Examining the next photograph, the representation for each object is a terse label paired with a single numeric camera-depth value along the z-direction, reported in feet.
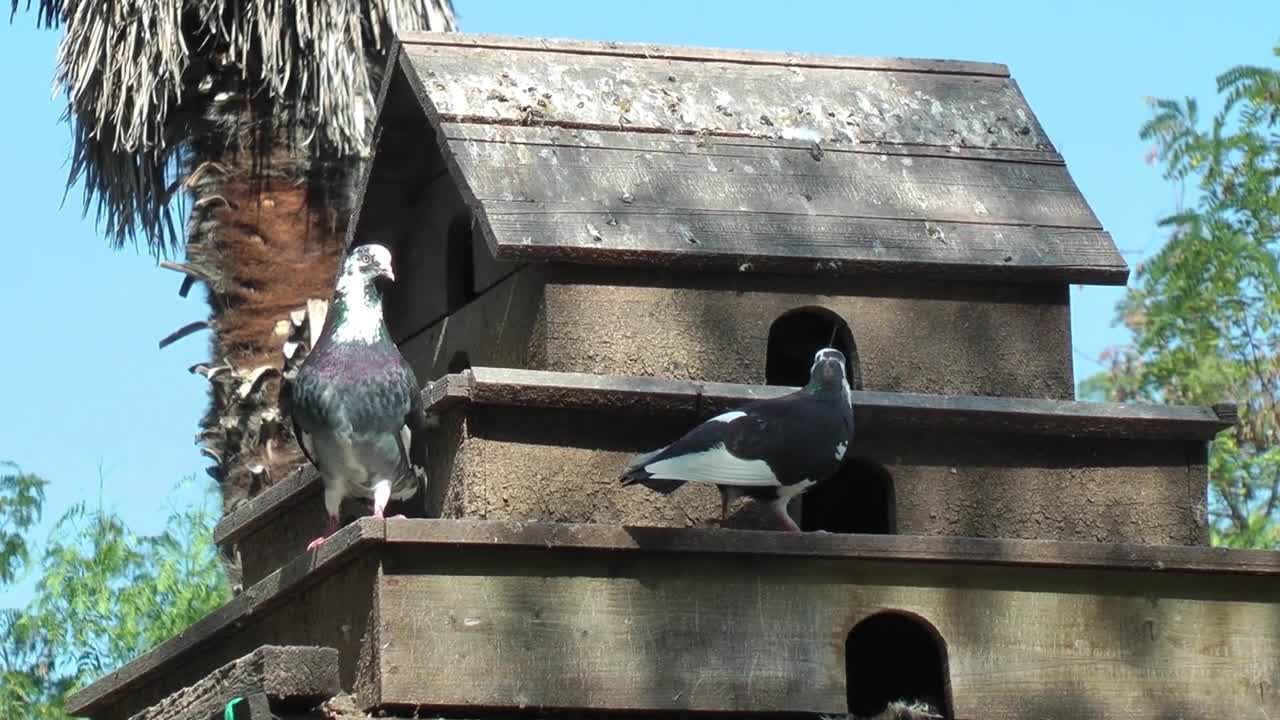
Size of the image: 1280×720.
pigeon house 47.78
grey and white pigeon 50.42
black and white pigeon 48.34
